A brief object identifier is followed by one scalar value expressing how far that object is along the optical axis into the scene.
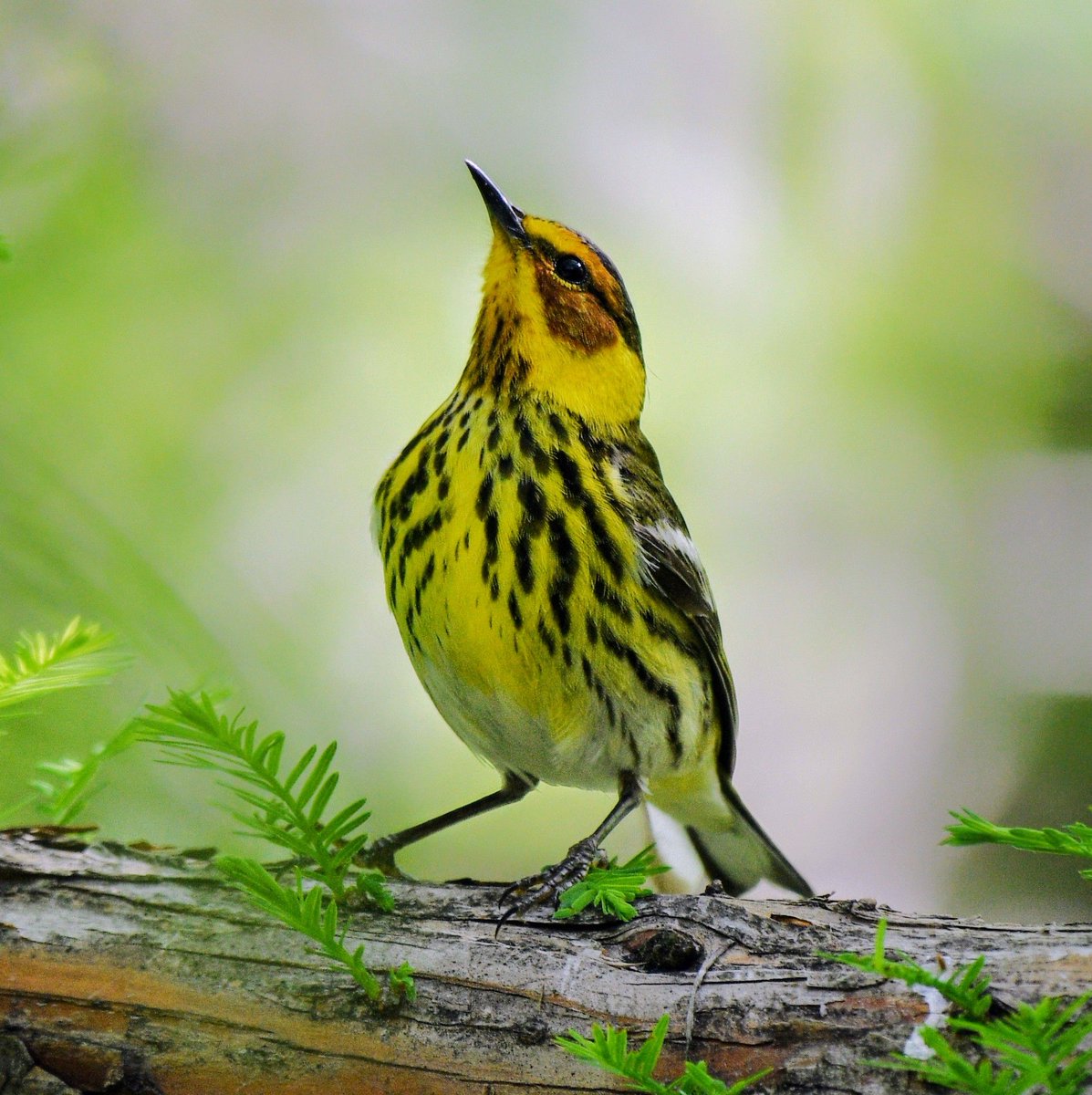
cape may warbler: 2.84
